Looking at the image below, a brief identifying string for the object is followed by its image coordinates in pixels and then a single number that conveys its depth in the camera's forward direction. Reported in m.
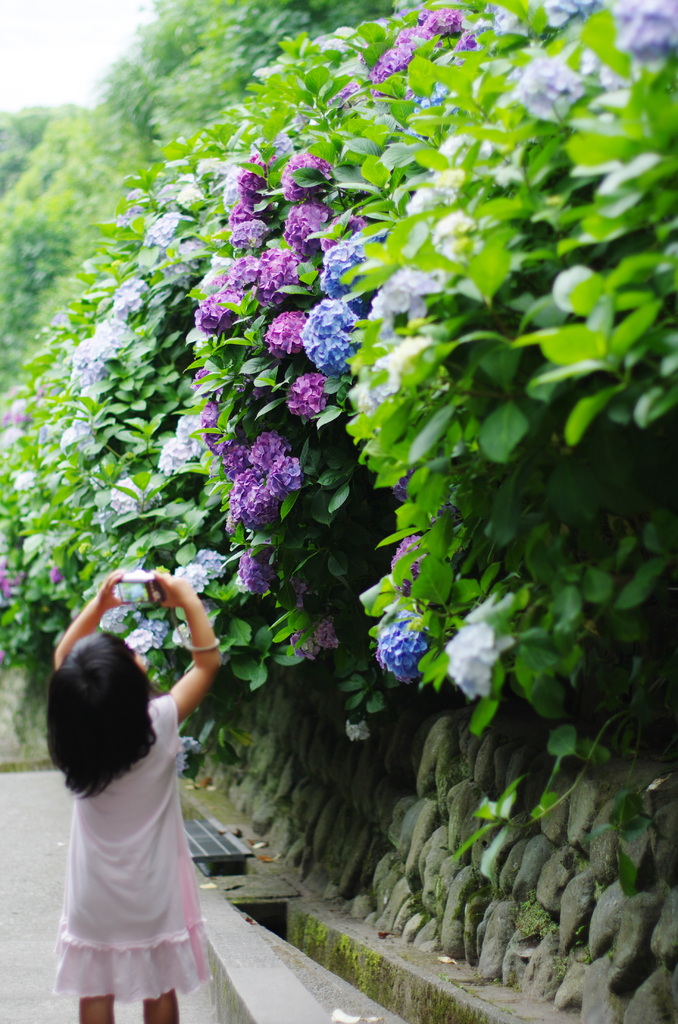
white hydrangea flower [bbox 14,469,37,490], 7.12
